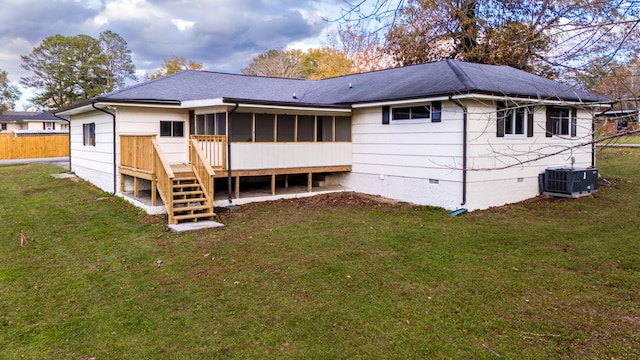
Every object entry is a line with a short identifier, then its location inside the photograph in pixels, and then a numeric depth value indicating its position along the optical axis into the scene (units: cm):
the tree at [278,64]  3775
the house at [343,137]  1007
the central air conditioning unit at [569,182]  1162
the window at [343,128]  1326
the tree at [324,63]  3300
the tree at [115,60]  4519
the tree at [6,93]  5062
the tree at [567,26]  342
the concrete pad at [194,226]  820
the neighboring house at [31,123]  4666
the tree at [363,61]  2348
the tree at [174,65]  4344
